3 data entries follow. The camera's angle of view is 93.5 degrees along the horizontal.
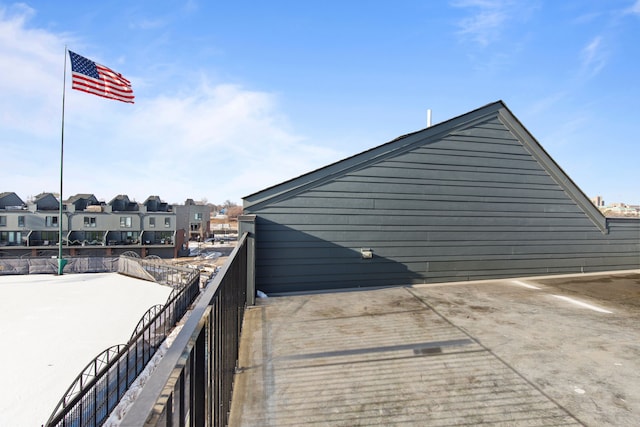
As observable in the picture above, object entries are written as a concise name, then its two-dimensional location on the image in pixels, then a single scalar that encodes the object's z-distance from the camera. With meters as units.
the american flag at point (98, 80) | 13.45
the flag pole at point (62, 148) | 17.58
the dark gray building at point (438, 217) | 5.23
